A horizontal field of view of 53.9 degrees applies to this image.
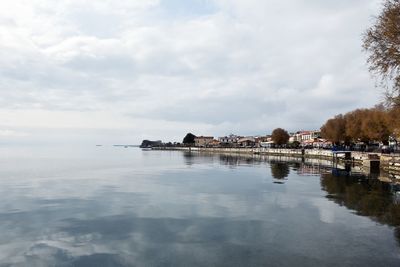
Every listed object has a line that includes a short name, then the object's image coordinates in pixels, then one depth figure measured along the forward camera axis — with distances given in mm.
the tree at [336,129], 104500
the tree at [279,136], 169000
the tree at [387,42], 24000
